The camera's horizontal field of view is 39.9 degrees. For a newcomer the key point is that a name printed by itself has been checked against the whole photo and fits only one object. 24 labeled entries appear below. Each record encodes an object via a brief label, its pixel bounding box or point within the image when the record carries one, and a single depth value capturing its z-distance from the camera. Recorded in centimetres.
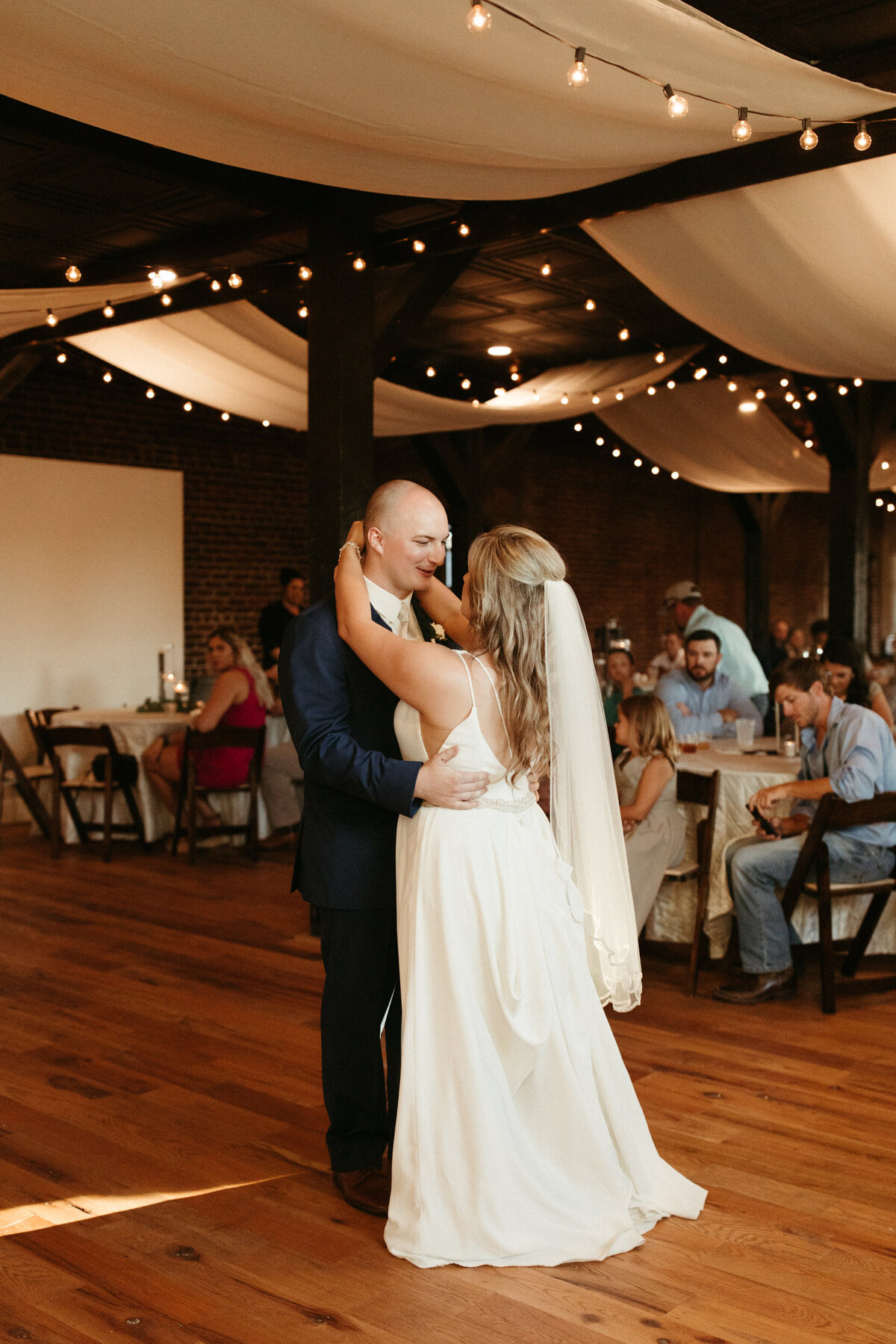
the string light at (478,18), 274
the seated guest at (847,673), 571
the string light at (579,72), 302
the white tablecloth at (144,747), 726
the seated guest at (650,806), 455
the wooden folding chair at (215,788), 671
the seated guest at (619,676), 711
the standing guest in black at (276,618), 898
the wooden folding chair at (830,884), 423
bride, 254
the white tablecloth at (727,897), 471
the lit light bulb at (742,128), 349
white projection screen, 883
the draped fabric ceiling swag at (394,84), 298
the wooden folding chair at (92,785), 683
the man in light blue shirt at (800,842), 436
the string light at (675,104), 328
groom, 270
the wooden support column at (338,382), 523
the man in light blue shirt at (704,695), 605
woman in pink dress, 687
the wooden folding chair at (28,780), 752
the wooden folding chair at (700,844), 452
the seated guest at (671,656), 883
